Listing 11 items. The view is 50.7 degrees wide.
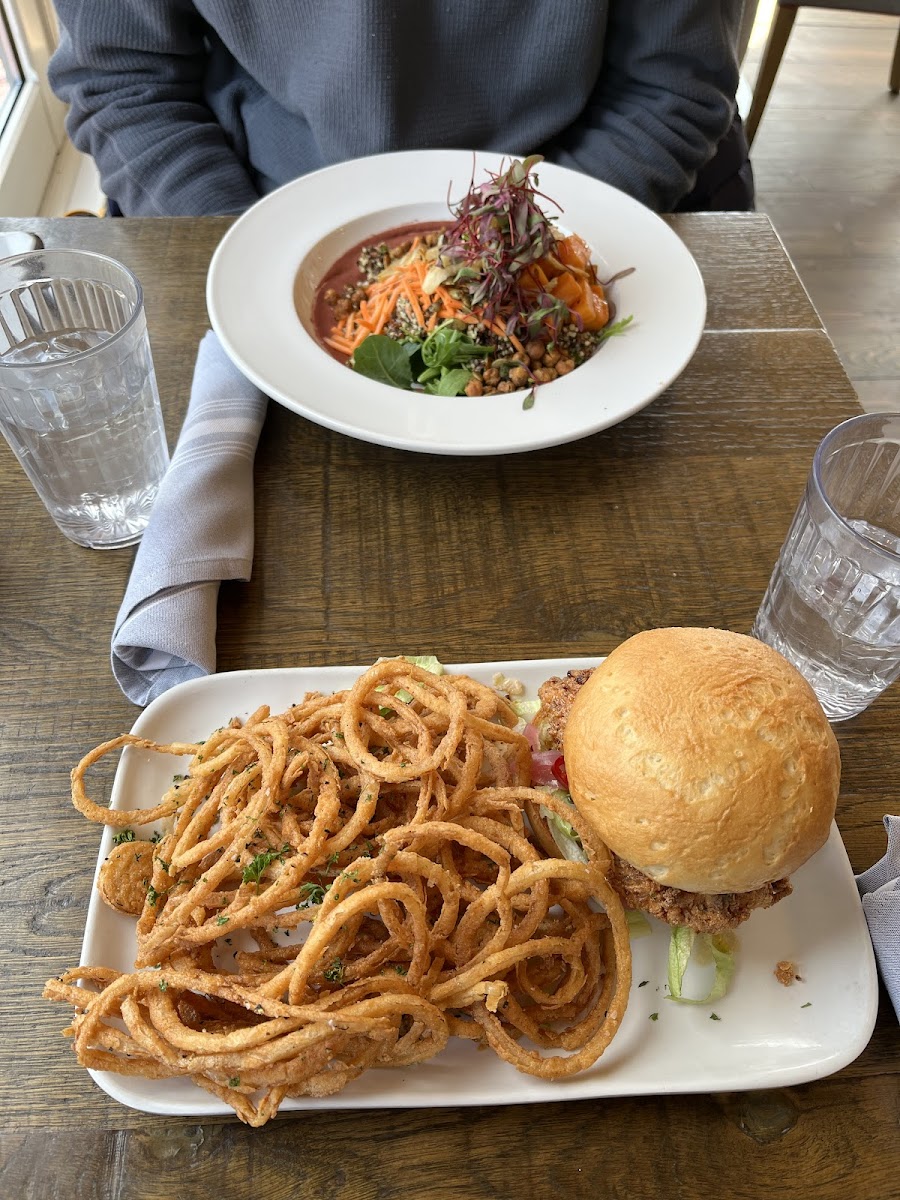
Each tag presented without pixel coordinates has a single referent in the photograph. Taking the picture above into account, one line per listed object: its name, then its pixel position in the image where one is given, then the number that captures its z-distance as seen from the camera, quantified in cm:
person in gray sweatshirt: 70
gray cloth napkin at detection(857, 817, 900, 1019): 34
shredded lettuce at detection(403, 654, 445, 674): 41
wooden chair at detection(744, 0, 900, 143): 134
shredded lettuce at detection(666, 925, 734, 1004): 33
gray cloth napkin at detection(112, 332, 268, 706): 42
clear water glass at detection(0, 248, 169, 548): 43
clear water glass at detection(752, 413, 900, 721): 39
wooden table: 31
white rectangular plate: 30
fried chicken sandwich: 31
